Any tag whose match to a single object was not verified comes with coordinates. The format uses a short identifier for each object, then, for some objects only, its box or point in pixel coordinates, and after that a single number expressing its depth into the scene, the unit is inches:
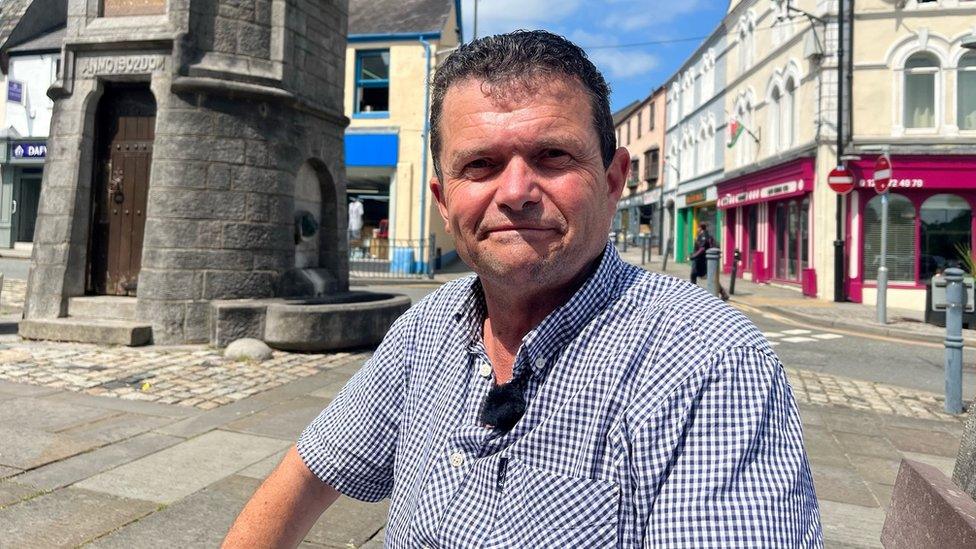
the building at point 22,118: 989.8
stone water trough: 292.2
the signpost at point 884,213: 490.0
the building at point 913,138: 617.6
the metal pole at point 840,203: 636.1
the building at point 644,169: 1471.5
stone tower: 296.4
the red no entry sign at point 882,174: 504.7
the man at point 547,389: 42.0
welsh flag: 880.9
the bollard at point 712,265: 462.2
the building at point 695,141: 1042.7
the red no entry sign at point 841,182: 578.2
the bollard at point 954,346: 236.1
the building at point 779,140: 668.1
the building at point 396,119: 862.5
